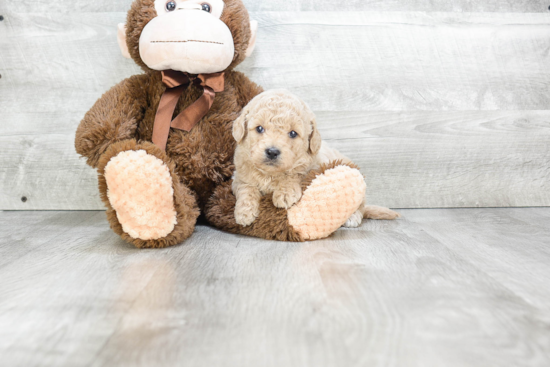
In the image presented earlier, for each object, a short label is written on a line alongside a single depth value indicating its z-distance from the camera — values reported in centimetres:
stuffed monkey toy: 92
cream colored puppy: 93
